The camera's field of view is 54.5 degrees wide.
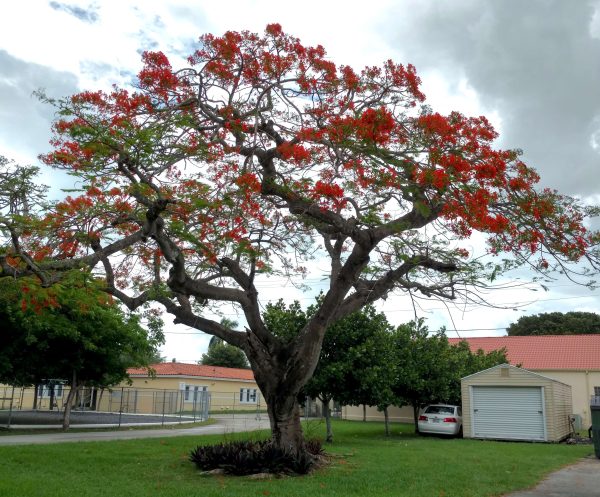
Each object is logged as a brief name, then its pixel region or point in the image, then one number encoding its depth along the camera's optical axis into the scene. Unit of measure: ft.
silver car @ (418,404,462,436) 75.51
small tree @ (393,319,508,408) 72.54
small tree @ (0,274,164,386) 62.85
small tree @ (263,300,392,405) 60.29
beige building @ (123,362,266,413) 133.39
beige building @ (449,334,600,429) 97.96
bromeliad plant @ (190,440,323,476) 36.37
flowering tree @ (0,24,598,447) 30.27
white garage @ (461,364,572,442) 71.48
